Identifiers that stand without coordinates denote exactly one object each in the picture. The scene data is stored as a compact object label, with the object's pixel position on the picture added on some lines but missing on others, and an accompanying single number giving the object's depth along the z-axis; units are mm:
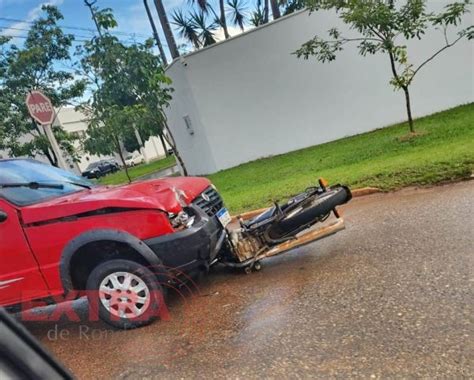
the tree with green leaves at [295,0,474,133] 7781
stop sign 5594
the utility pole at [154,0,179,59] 15195
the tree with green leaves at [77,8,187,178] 8844
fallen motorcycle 4254
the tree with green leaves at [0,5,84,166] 11055
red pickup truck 3605
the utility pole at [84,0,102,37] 9061
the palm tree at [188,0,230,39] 20064
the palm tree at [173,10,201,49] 18875
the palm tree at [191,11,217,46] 18797
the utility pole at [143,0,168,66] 21688
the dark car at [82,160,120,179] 34938
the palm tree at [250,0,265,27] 20750
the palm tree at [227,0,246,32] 20219
